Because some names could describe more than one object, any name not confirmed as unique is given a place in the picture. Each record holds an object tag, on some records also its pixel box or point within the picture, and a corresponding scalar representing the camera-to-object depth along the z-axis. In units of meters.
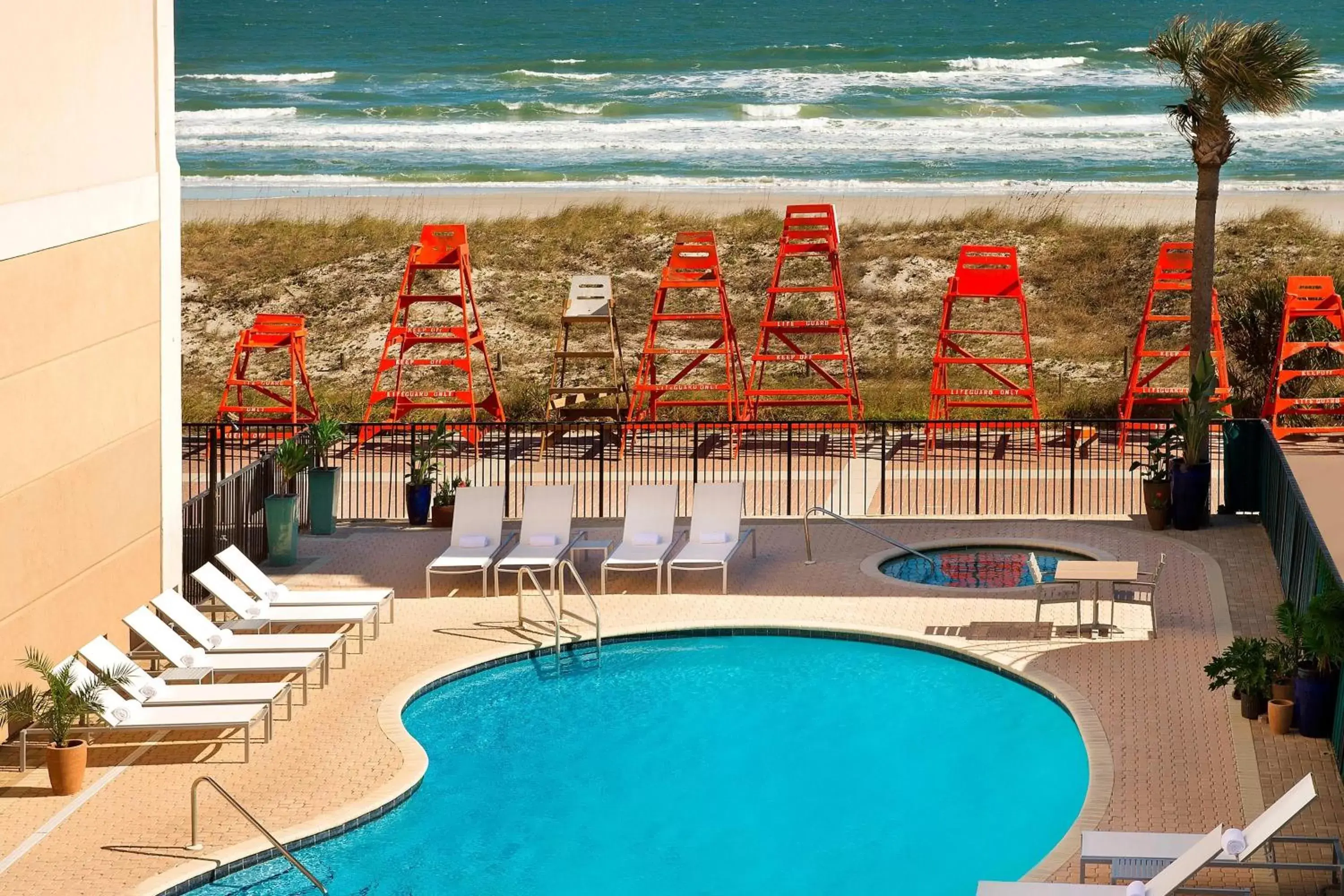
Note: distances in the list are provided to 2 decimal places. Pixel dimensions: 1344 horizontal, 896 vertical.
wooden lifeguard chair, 25.92
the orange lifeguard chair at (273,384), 26.17
